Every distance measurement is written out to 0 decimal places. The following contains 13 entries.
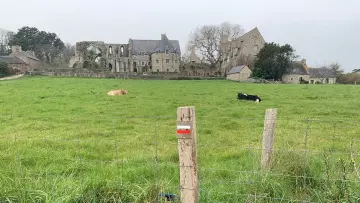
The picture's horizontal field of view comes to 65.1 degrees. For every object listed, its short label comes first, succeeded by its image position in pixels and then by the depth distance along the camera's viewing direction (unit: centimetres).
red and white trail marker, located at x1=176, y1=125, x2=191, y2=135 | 323
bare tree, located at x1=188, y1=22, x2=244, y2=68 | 8494
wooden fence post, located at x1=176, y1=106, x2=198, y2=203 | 324
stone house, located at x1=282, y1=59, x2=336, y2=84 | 6793
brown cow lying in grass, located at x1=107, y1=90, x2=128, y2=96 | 2149
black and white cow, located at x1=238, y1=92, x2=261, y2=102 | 1915
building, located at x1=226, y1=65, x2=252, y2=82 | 6794
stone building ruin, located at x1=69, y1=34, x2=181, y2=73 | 7869
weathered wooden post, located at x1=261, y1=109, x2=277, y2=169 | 451
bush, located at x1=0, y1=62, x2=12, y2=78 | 5772
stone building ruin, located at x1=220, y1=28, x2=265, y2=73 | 8025
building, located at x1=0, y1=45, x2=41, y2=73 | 6906
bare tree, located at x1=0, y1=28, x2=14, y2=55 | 8829
